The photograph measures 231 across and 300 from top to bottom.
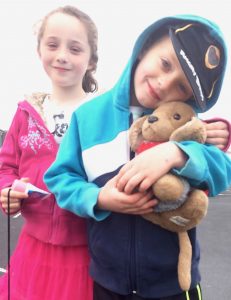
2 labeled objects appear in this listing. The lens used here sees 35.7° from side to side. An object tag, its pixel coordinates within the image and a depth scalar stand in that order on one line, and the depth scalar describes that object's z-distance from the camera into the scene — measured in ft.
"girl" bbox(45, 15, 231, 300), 3.19
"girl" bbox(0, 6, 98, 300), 4.17
